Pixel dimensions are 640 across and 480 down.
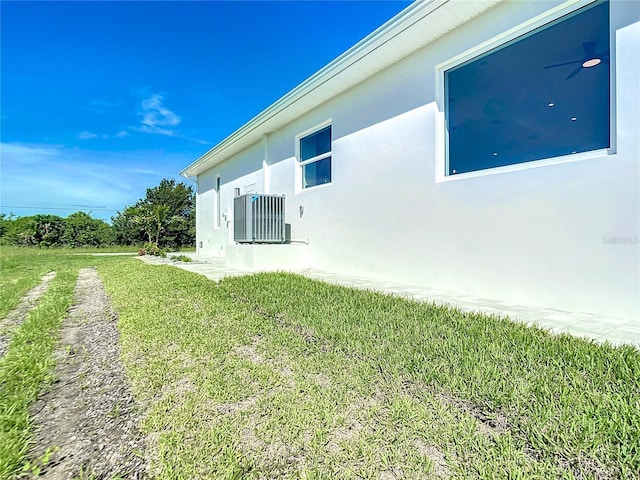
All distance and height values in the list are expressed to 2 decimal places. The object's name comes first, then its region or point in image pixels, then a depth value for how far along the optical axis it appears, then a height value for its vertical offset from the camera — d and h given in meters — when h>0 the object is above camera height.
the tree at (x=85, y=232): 21.16 +0.27
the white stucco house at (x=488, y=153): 3.14 +1.07
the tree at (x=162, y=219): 18.30 +1.03
